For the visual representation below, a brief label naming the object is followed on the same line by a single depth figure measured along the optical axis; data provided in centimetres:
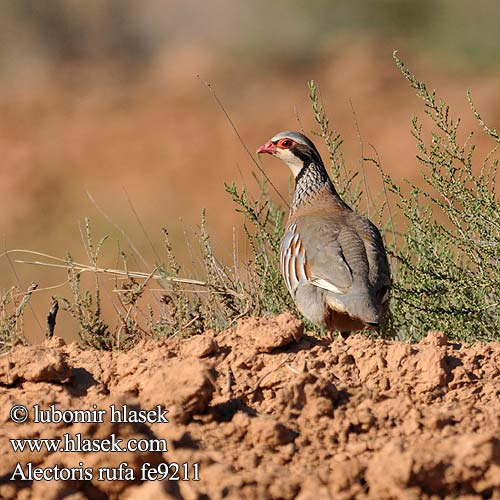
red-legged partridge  1136
